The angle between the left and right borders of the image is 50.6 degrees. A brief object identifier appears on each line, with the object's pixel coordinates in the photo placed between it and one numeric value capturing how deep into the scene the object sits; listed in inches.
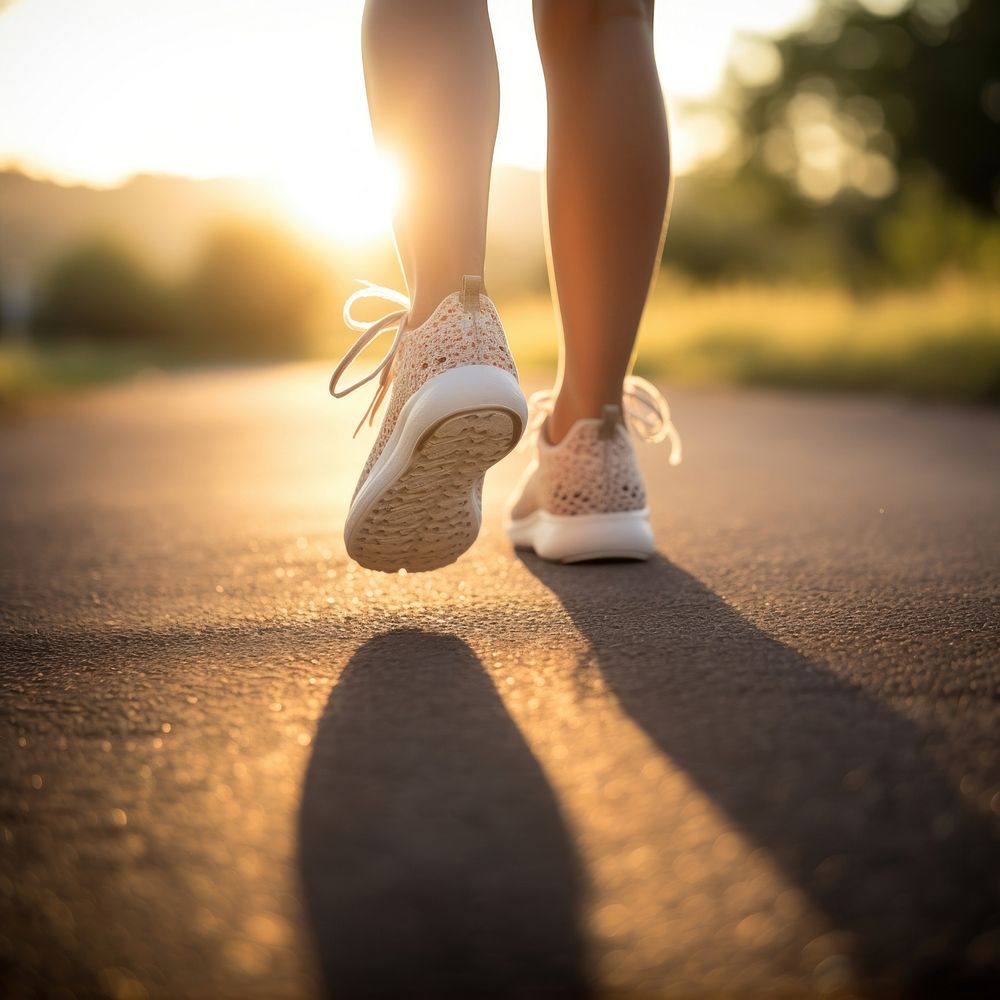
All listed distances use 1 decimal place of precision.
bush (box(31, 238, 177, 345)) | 1125.7
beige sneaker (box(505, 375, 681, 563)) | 66.7
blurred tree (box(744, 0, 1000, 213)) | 1053.8
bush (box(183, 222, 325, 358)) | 1037.2
